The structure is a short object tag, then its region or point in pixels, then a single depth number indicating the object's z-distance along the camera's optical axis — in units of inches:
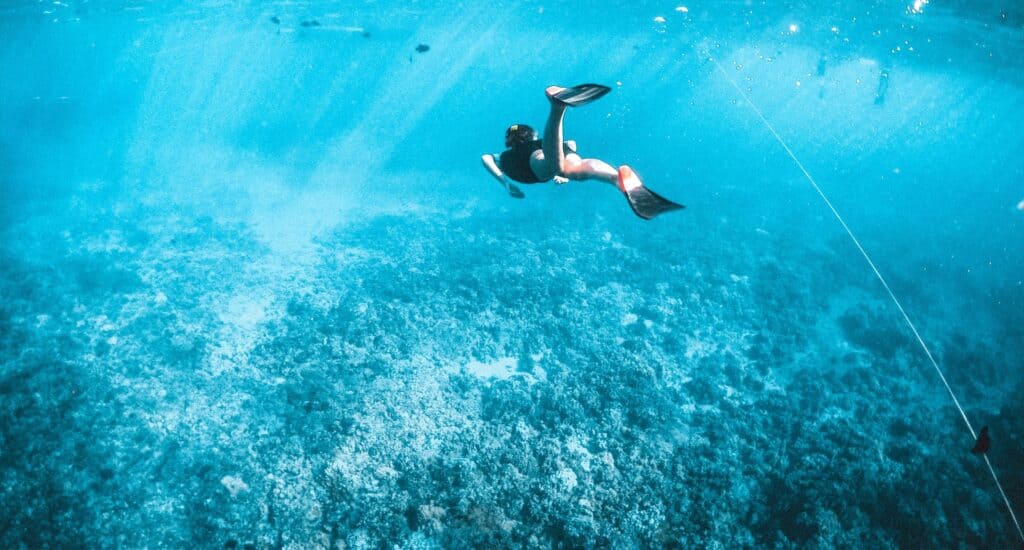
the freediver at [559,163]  159.6
